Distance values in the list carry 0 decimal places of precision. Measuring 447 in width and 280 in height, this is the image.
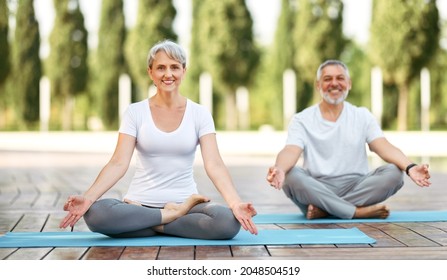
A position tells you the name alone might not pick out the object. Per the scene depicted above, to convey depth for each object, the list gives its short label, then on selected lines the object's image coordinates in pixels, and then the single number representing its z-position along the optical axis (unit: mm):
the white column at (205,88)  26484
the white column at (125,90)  28006
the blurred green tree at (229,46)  26375
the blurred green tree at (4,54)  26344
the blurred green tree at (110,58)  29266
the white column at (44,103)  24566
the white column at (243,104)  27969
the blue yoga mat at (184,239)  3475
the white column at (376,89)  21730
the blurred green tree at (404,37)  22562
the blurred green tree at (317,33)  24984
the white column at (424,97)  20448
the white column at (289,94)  24562
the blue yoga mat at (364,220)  4340
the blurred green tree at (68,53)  28906
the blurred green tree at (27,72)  28750
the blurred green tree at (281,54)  28828
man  4410
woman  3504
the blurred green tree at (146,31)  27109
